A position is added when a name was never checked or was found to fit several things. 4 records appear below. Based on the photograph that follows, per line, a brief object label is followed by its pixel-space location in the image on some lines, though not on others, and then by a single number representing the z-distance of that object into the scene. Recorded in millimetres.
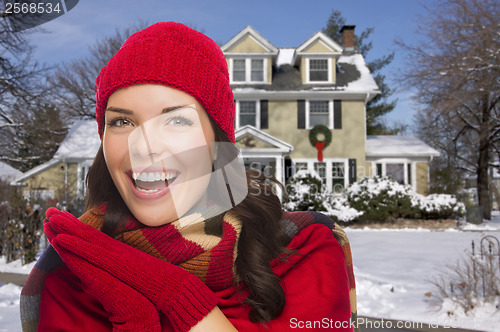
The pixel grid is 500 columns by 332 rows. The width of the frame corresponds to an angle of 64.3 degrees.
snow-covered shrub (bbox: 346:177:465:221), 13781
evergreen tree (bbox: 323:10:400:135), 28688
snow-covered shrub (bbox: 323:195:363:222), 13609
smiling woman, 948
